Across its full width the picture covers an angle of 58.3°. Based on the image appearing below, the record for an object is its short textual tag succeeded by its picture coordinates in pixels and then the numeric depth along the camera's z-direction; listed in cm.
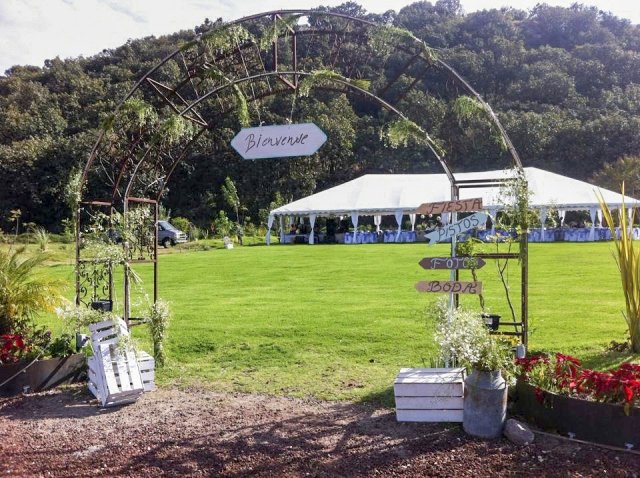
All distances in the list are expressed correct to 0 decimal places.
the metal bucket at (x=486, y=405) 392
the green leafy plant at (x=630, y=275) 563
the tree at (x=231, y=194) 3500
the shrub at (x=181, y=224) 3181
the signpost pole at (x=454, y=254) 493
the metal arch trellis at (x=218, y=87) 555
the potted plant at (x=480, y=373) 392
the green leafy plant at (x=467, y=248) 538
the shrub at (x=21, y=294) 617
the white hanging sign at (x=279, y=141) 573
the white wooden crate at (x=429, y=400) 425
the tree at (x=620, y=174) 3441
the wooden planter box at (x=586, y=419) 355
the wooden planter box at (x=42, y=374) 539
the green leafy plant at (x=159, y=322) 594
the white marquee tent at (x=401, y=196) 2438
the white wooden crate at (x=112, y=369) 499
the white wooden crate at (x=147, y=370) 538
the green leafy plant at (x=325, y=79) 546
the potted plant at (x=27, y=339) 544
